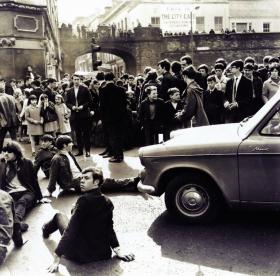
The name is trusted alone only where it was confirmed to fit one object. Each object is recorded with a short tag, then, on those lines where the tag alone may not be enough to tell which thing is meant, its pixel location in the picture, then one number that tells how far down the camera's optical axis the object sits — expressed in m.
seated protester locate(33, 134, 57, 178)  8.31
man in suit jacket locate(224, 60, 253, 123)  9.25
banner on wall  50.28
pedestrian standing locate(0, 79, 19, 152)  10.48
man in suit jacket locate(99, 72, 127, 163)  9.93
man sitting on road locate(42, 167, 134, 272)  4.70
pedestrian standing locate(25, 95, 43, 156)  11.04
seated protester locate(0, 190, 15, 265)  4.99
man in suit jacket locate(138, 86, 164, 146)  9.09
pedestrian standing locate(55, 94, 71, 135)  11.24
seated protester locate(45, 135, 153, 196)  7.43
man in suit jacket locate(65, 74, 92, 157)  10.66
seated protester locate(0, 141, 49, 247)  6.44
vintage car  5.32
